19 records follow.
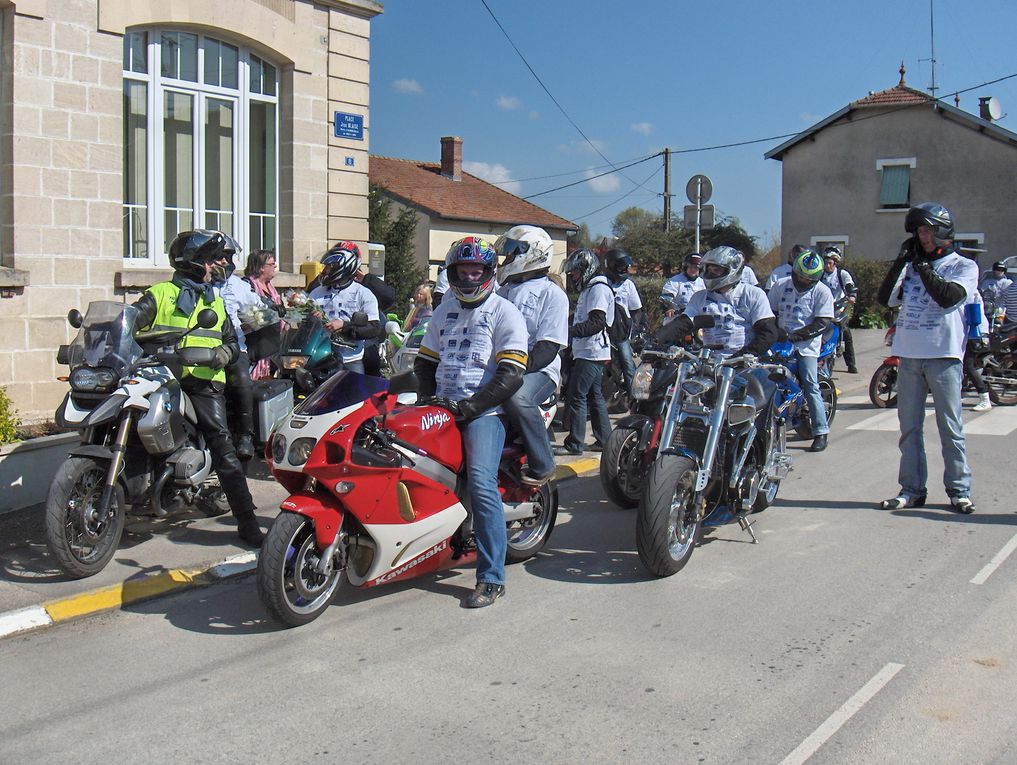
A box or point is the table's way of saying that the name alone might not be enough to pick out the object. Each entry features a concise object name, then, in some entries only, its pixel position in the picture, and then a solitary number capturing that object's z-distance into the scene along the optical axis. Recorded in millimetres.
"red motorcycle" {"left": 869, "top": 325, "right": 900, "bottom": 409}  12883
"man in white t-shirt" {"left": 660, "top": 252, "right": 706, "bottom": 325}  11711
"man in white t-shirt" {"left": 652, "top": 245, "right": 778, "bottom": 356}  7152
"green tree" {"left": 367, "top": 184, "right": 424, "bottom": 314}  25375
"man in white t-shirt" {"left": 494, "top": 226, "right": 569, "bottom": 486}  5746
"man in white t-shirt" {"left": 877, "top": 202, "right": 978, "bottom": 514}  7062
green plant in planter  7020
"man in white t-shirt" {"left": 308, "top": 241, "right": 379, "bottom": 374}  8398
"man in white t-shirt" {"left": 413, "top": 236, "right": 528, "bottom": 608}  5371
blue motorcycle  9665
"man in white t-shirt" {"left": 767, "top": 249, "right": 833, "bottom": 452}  9711
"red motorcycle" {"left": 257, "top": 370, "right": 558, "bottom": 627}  4910
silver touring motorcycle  5539
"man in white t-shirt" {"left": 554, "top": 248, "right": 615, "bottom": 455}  9086
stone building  9539
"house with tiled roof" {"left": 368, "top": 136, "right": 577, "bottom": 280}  38906
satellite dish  34094
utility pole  38875
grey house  33438
